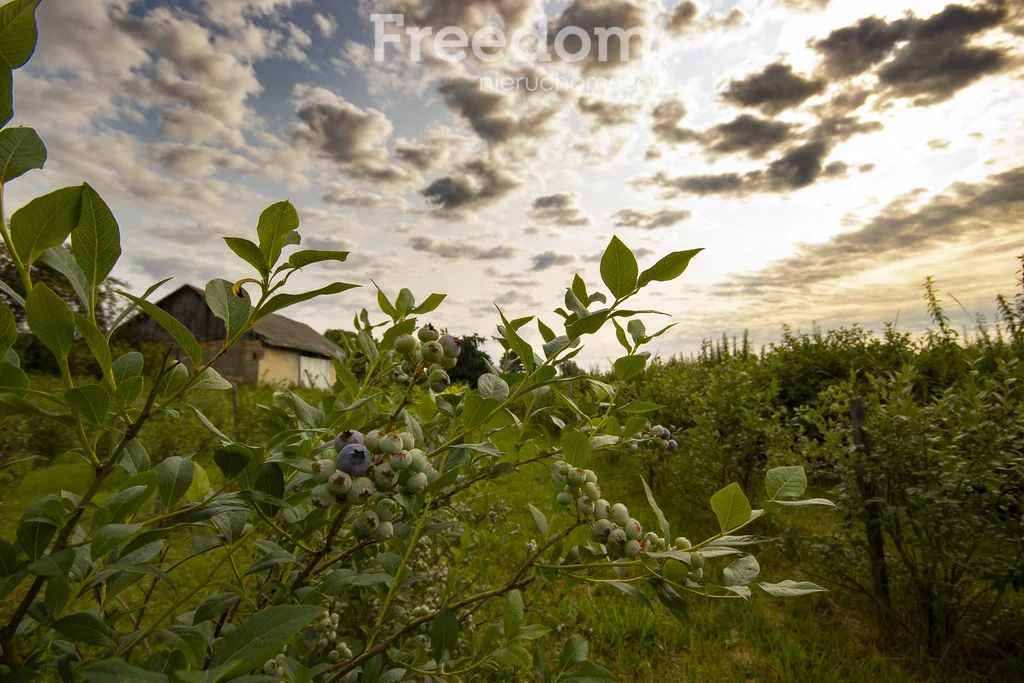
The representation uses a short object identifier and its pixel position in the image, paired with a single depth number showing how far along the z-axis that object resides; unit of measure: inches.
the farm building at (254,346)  812.0
